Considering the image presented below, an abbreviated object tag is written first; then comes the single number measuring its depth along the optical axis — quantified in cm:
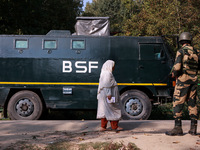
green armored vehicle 1095
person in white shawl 799
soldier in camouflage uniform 708
